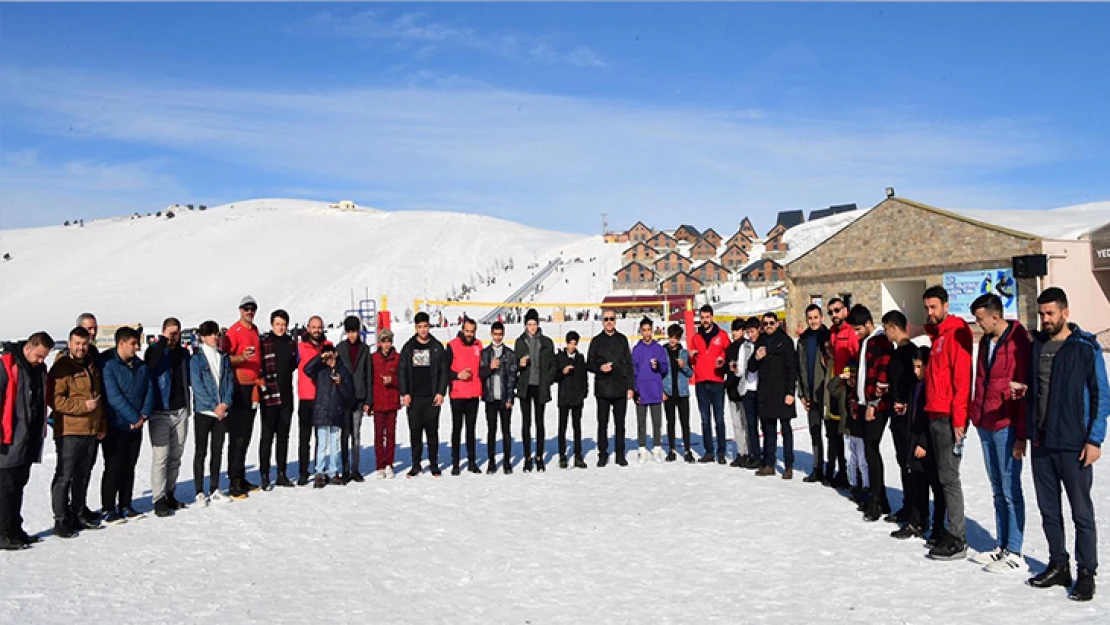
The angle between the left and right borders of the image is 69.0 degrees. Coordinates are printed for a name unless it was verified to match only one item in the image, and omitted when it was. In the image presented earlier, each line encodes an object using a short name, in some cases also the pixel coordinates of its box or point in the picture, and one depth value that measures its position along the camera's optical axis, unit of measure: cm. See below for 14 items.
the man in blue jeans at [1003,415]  505
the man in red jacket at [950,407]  545
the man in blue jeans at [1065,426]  463
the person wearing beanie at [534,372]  920
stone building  2745
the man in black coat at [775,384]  830
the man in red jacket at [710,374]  923
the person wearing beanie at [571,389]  932
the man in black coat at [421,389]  892
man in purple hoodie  950
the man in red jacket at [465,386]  909
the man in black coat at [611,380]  938
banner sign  2725
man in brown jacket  654
